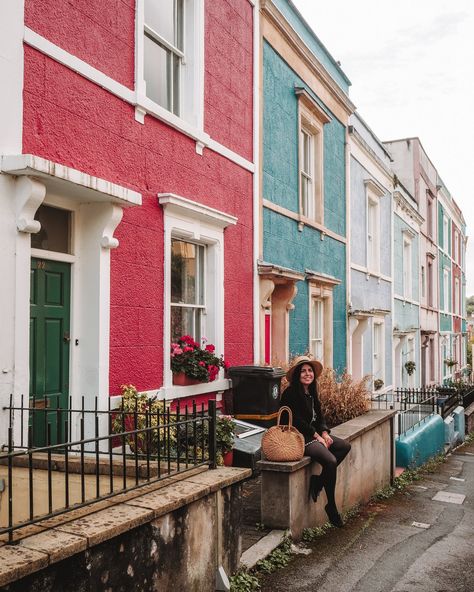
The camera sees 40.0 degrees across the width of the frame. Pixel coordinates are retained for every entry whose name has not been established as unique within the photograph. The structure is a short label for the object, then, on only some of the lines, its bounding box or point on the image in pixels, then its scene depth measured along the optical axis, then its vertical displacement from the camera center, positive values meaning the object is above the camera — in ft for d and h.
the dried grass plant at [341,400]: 31.58 -3.09
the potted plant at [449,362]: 99.81 -3.91
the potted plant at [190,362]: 26.20 -1.02
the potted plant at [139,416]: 20.49 -2.65
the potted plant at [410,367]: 70.69 -3.29
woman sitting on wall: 20.77 -3.09
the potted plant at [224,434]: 22.44 -3.37
